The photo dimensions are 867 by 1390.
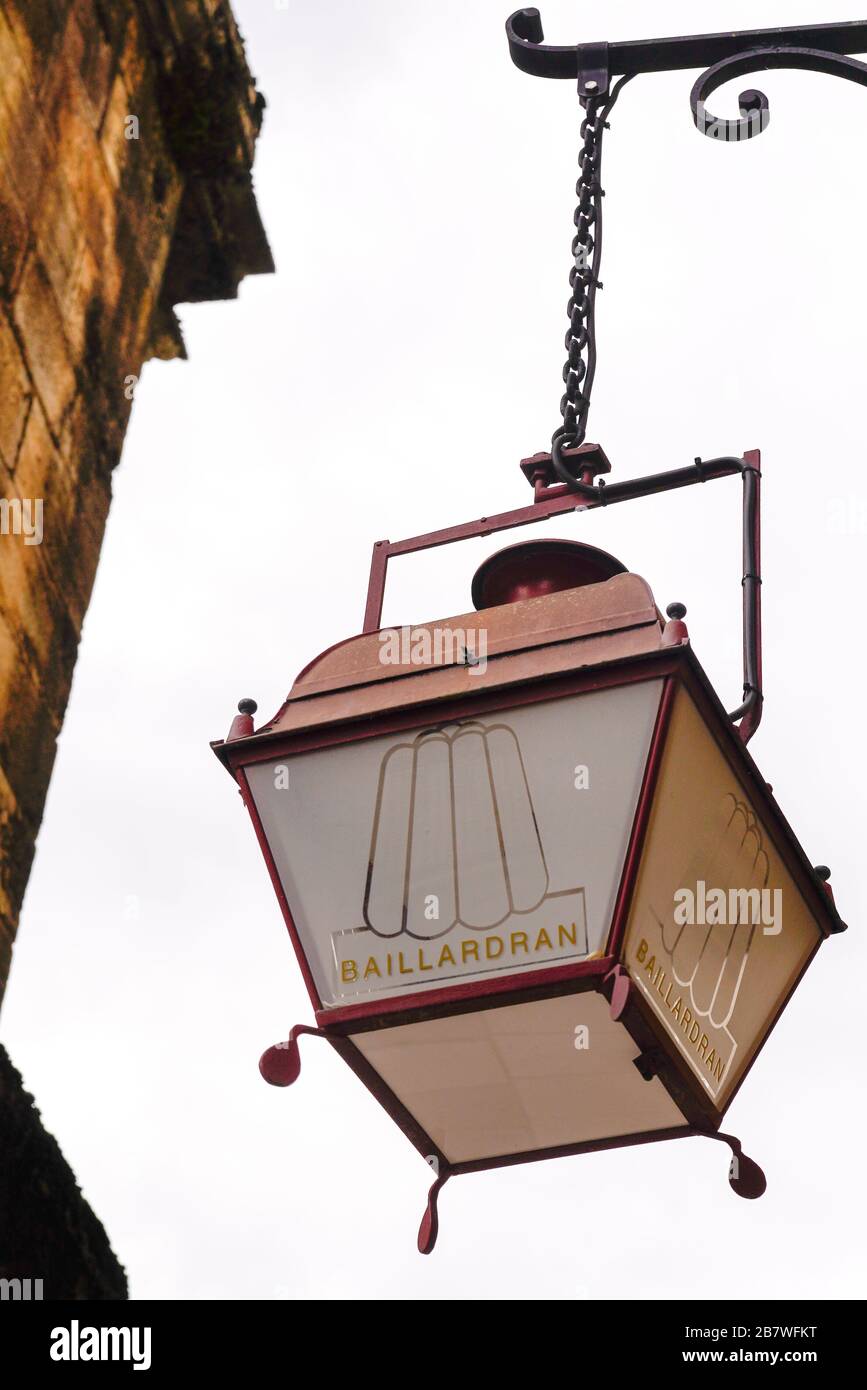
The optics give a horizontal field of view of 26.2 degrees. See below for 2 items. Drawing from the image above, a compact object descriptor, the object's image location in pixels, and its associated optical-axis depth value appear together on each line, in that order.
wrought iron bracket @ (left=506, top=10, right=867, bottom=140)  4.21
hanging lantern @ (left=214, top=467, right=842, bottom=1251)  2.96
